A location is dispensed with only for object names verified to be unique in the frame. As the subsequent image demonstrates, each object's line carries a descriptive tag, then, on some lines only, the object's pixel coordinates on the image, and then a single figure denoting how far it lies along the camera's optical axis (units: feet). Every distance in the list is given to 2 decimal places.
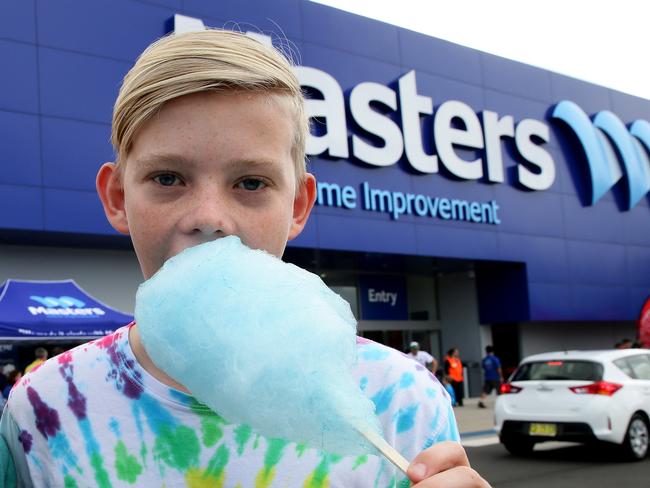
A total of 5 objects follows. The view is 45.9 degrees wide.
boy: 4.55
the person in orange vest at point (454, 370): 57.67
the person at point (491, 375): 61.31
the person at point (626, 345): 59.41
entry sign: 70.03
